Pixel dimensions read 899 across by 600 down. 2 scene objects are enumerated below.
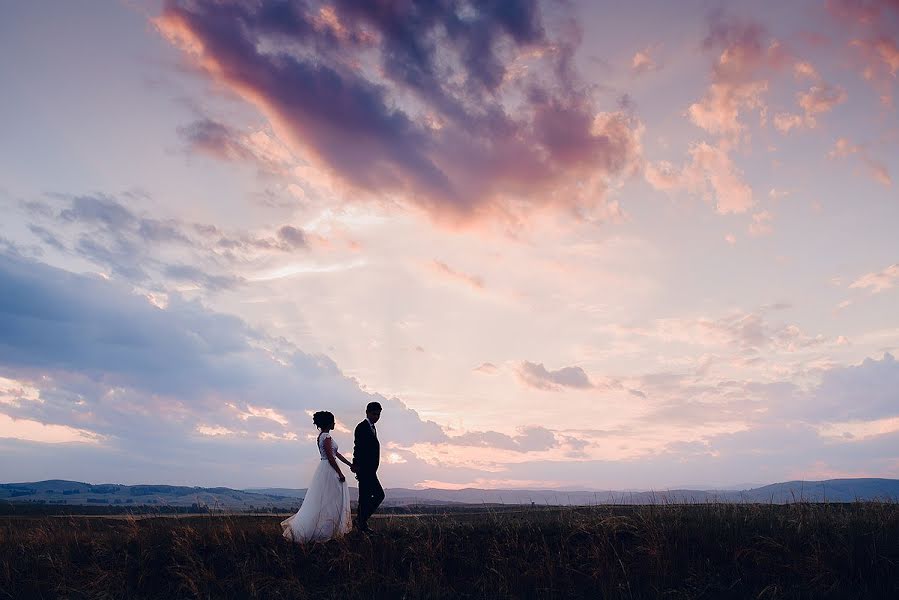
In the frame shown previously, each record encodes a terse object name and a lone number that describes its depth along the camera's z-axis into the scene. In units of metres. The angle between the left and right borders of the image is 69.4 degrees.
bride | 15.08
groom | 15.41
